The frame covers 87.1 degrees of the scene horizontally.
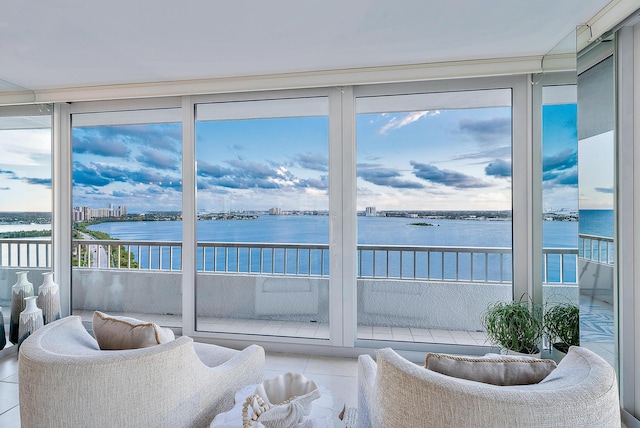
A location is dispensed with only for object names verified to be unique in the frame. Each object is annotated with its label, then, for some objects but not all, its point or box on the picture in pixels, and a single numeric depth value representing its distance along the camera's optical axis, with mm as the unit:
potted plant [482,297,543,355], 2492
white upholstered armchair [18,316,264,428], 1306
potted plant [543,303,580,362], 2408
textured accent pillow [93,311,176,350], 1557
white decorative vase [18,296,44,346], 2918
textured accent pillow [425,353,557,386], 1162
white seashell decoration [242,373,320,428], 1290
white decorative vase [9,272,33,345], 3061
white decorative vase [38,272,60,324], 3141
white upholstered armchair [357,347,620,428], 976
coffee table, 1359
